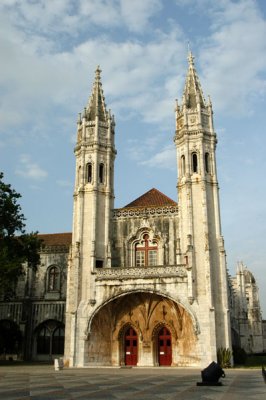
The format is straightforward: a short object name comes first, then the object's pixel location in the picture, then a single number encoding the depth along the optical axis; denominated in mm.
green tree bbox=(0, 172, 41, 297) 29027
